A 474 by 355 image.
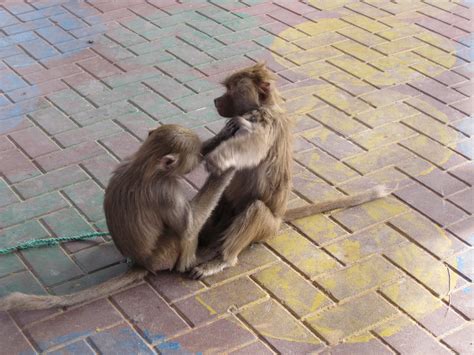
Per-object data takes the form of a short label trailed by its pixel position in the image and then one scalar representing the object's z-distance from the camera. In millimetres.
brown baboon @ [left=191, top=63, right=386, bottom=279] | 4488
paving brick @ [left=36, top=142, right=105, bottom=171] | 5461
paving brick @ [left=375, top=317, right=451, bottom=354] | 4074
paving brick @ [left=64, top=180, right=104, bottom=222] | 5004
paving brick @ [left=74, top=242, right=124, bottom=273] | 4570
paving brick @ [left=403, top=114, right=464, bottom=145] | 5971
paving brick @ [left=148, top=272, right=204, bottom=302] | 4371
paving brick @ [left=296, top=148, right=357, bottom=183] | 5508
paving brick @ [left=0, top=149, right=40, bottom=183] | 5320
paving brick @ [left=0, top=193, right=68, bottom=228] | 4910
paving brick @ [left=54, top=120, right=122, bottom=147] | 5746
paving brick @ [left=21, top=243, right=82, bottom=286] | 4453
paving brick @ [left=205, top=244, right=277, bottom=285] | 4539
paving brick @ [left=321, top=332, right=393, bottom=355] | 4031
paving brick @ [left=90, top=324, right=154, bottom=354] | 3965
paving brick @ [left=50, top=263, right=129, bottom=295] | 4367
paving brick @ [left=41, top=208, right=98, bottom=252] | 4742
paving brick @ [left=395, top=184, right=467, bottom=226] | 5094
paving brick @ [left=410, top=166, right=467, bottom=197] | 5359
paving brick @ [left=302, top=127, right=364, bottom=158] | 5770
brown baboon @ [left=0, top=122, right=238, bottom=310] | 4070
